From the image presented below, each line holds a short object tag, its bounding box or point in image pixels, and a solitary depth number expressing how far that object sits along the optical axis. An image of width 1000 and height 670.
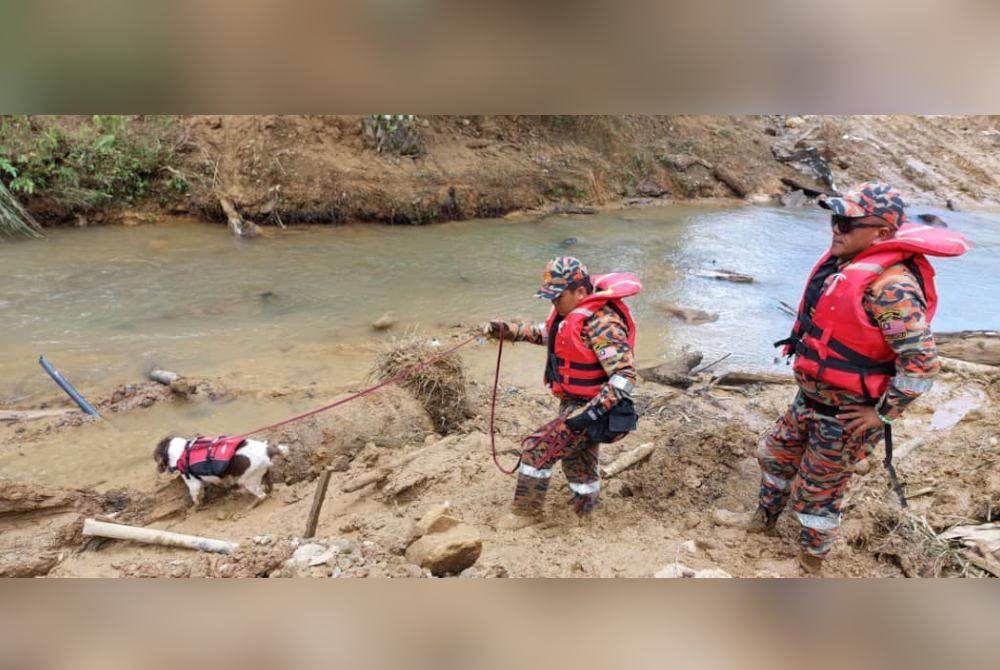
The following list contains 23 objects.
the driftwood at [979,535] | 3.88
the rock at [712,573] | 3.66
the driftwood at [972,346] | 7.53
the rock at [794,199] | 19.47
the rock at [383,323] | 8.91
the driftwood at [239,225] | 12.93
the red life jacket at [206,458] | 4.59
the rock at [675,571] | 3.60
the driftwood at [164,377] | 6.72
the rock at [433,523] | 3.93
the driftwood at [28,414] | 5.93
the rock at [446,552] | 3.58
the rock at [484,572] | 3.65
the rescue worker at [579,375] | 3.77
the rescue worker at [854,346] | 3.04
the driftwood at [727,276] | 11.85
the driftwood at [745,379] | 6.97
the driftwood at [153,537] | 4.14
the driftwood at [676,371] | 6.92
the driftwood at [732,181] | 19.58
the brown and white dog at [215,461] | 4.61
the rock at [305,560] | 3.54
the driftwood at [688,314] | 9.64
